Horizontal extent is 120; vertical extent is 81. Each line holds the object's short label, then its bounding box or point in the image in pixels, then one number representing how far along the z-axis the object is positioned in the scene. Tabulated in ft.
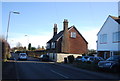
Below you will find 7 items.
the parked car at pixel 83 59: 53.36
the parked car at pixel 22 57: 69.35
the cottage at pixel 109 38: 47.98
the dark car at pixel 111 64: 29.11
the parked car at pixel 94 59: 43.33
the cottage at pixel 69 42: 79.92
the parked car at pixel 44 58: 69.84
